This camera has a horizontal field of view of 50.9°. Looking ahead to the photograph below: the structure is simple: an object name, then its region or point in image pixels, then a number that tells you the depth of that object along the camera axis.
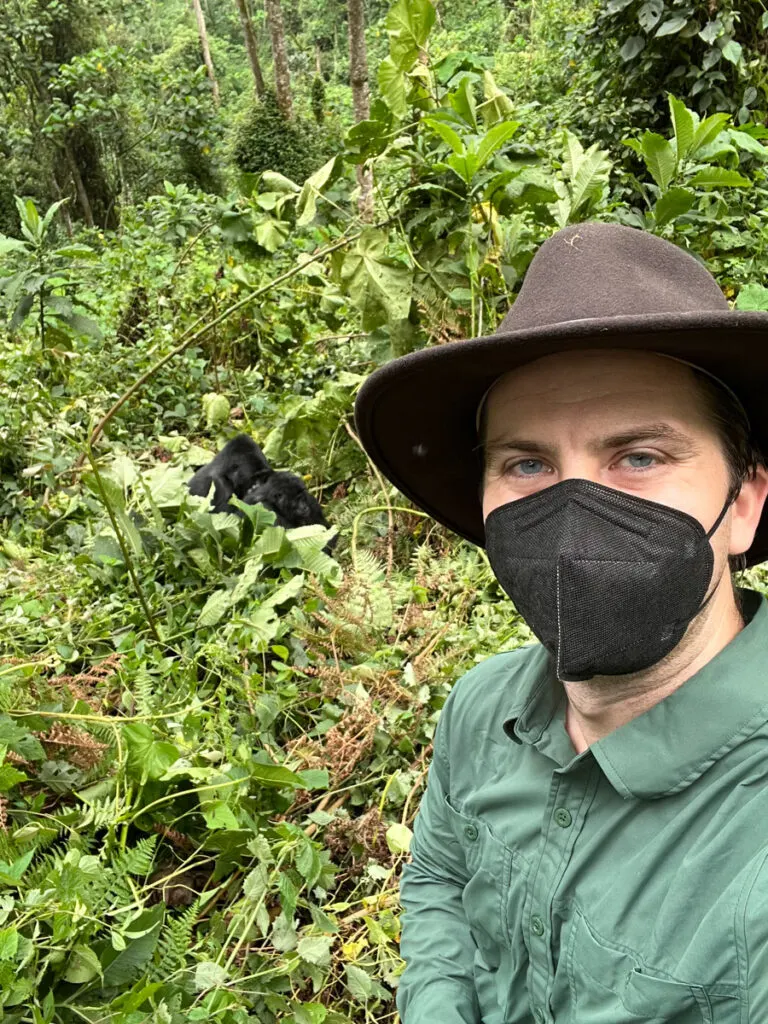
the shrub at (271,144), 16.66
